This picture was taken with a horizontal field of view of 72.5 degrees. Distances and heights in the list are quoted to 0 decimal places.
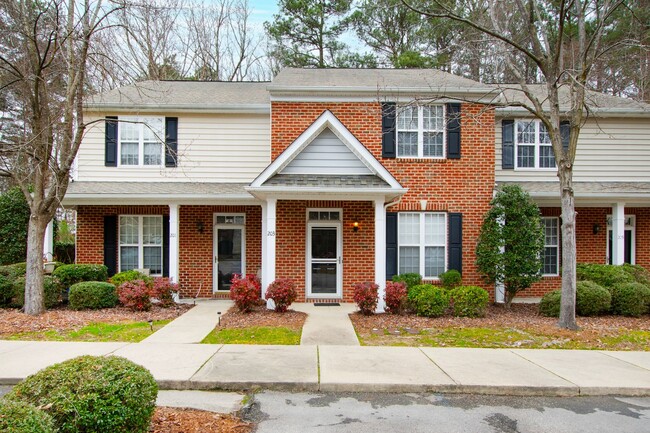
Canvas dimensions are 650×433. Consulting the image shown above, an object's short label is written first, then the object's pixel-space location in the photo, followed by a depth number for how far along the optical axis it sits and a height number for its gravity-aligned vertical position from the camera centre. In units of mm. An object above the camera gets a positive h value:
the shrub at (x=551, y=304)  10883 -2188
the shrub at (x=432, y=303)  10484 -2052
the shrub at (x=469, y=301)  10594 -2036
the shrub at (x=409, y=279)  11883 -1704
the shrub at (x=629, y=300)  10977 -2073
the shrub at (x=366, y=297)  10492 -1917
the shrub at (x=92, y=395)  3494 -1465
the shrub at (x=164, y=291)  11406 -1939
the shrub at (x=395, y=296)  10656 -1924
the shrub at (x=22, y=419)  2766 -1309
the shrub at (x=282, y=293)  10453 -1836
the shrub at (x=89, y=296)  11055 -2011
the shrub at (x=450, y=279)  12148 -1734
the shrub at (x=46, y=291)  11289 -1927
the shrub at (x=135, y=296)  10898 -1974
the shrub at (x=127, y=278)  12039 -1698
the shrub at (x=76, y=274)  11852 -1560
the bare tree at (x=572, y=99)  9359 +2581
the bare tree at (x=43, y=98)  9820 +2780
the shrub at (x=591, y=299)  10812 -2015
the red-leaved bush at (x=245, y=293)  10391 -1812
